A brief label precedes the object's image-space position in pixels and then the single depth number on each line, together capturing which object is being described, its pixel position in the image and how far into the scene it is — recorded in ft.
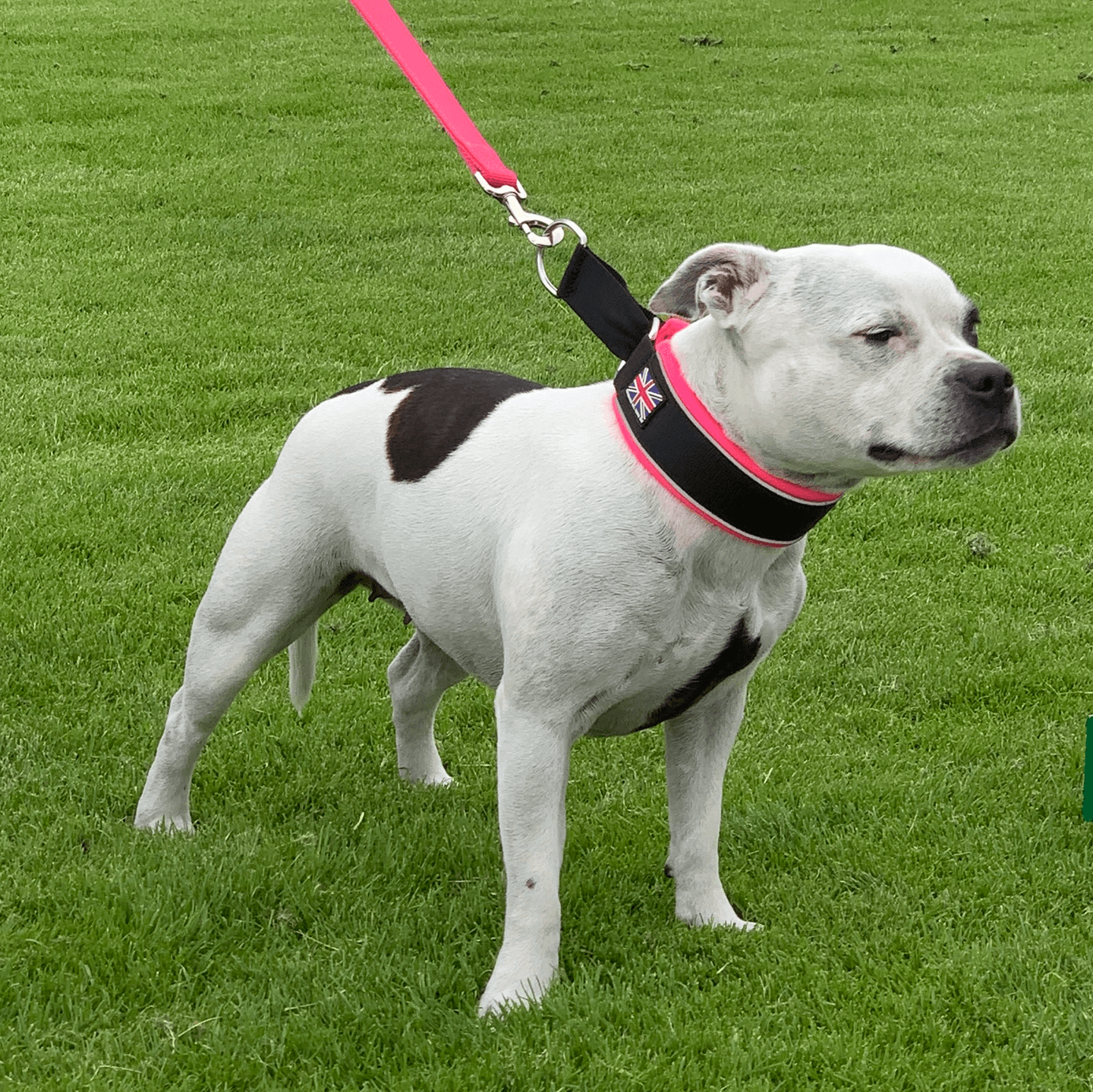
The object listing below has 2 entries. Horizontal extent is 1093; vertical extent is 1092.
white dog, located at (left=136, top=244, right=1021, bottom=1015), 10.31
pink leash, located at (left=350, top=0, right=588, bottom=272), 13.87
